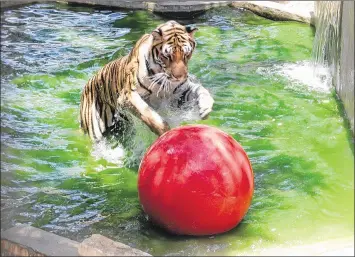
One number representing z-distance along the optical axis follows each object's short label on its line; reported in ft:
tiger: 30.99
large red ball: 25.59
